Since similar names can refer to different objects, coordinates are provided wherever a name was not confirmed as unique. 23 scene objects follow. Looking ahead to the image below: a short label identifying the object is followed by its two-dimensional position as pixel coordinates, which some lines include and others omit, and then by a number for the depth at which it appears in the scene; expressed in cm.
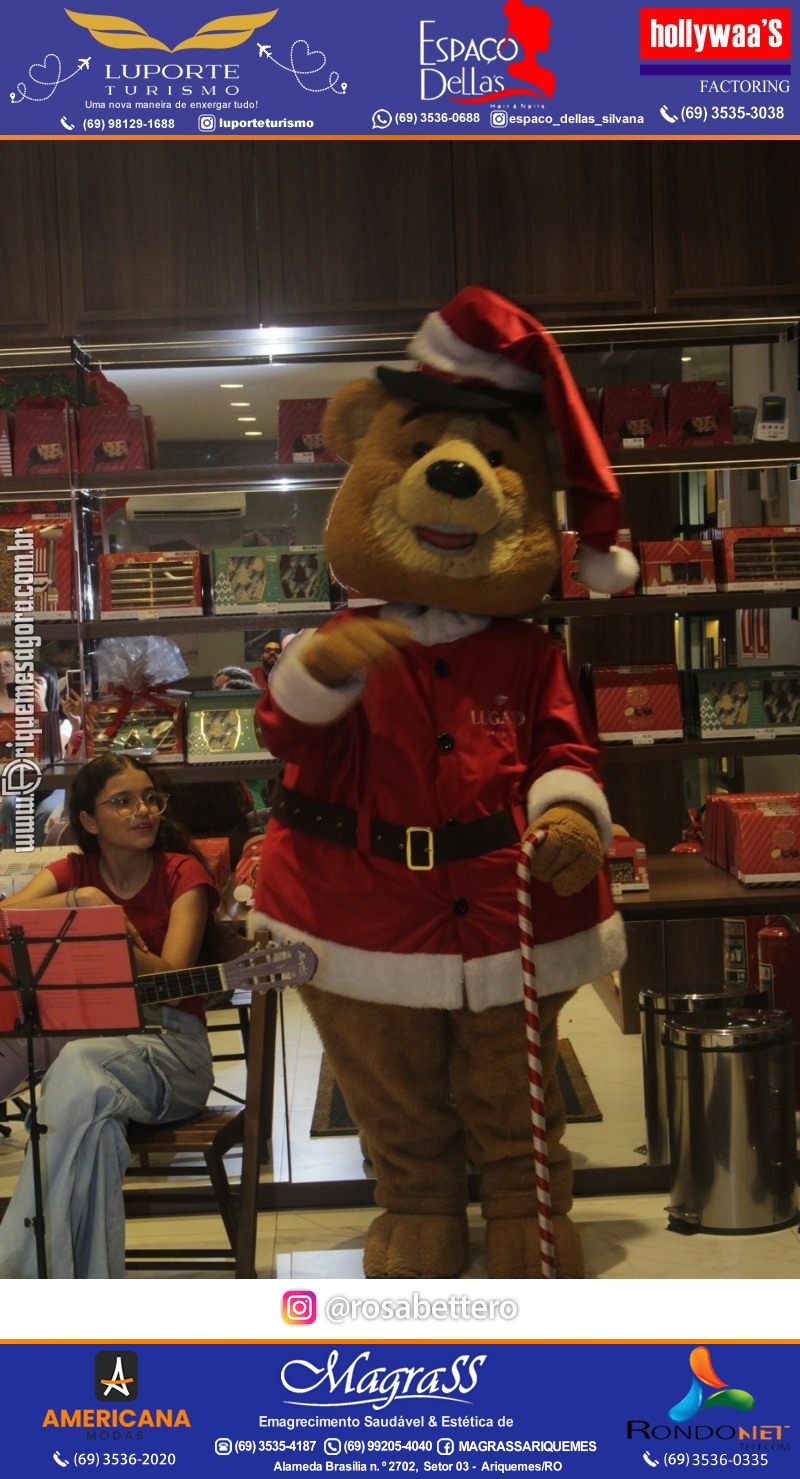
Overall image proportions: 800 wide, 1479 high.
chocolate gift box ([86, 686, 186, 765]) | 347
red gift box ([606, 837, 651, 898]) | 322
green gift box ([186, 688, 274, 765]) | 347
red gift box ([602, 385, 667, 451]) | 341
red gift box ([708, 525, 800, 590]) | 343
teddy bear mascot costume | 250
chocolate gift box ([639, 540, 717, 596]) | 341
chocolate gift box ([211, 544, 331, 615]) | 344
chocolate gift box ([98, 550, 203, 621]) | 344
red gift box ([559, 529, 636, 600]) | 340
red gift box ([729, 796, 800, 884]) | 325
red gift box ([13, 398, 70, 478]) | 344
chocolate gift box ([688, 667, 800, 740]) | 346
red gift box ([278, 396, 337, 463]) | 342
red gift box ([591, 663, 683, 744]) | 343
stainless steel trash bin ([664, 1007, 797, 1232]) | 298
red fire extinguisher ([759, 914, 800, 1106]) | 325
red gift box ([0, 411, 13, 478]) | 345
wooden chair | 273
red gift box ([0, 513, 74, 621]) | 344
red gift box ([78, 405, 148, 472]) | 343
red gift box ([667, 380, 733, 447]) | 342
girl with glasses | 261
